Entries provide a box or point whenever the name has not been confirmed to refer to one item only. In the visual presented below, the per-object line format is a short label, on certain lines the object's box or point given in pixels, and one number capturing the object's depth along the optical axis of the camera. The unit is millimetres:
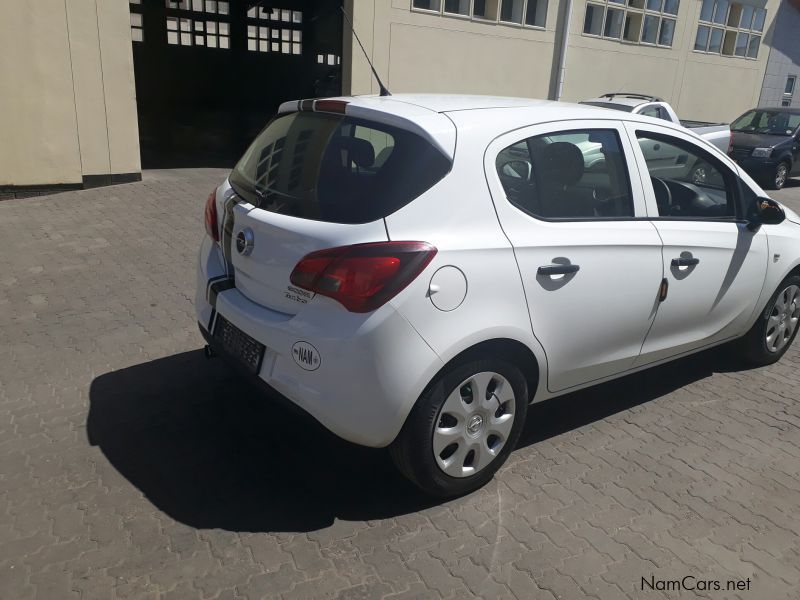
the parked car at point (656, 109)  11060
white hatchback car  2730
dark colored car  13789
